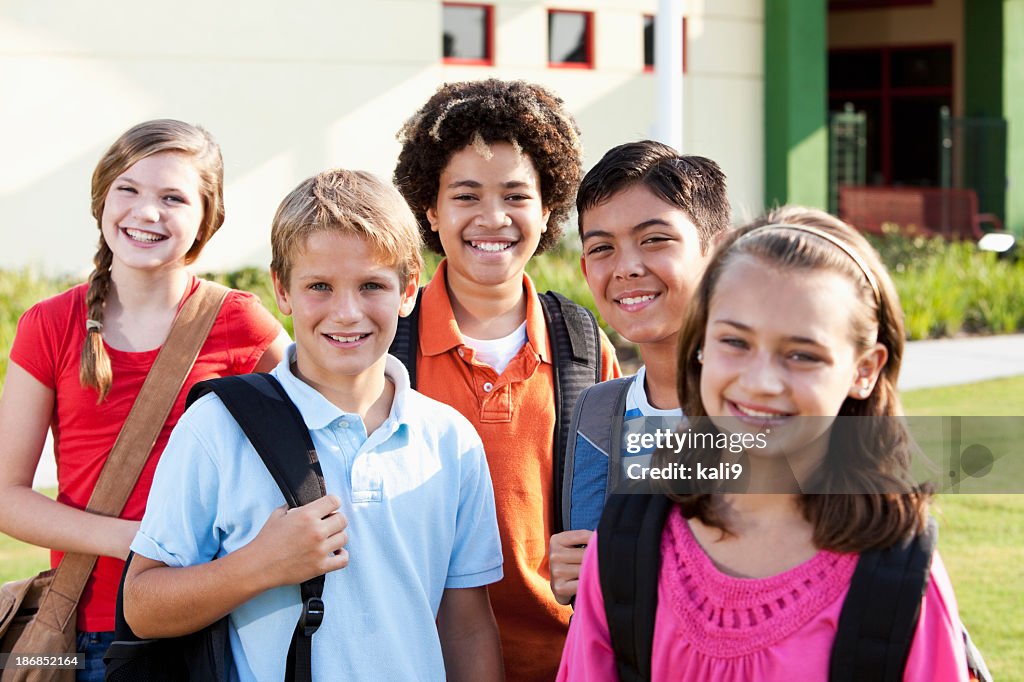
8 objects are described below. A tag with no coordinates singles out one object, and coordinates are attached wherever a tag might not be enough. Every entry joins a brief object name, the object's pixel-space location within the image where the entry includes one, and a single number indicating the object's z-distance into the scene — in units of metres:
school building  12.99
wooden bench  19.08
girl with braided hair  2.89
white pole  8.99
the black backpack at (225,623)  2.37
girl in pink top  1.95
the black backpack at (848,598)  1.85
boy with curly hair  2.94
